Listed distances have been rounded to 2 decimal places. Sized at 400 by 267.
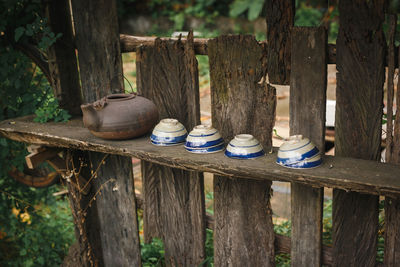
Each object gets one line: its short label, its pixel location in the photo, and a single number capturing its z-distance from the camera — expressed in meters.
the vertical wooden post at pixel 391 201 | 1.83
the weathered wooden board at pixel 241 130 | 2.14
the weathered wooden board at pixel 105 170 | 2.53
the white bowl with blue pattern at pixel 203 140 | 2.08
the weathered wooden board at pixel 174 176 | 2.34
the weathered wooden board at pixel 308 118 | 1.94
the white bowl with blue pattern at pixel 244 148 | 2.01
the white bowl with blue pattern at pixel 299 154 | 1.87
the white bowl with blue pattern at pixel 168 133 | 2.20
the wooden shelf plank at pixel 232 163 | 1.74
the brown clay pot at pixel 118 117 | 2.23
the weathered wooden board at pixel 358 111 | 1.83
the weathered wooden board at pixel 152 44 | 1.95
